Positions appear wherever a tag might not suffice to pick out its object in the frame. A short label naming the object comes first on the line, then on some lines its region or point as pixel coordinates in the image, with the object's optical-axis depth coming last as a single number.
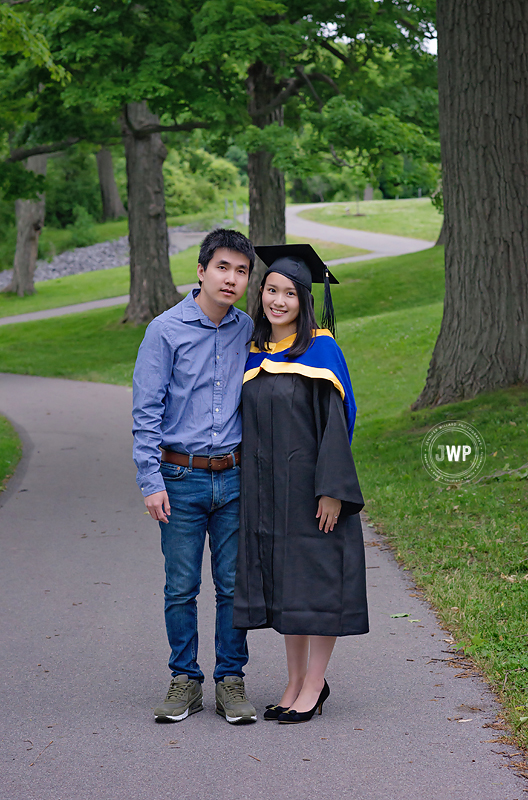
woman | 3.65
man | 3.76
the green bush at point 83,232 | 47.72
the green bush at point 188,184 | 51.31
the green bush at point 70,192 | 50.97
